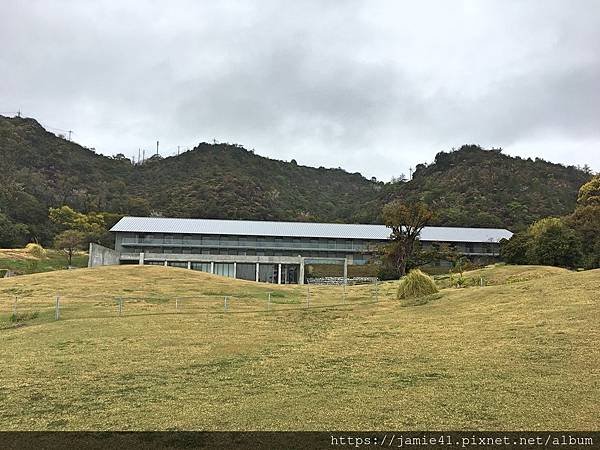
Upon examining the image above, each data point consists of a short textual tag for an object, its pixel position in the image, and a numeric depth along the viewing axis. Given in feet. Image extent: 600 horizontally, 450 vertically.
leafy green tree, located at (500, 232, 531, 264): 166.28
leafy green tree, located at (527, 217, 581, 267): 151.43
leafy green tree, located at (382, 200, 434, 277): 173.78
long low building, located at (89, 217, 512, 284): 223.10
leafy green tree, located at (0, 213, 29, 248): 232.53
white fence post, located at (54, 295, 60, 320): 71.90
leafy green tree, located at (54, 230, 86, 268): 196.65
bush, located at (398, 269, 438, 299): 87.71
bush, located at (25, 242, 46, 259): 195.02
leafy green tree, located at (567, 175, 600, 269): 148.87
